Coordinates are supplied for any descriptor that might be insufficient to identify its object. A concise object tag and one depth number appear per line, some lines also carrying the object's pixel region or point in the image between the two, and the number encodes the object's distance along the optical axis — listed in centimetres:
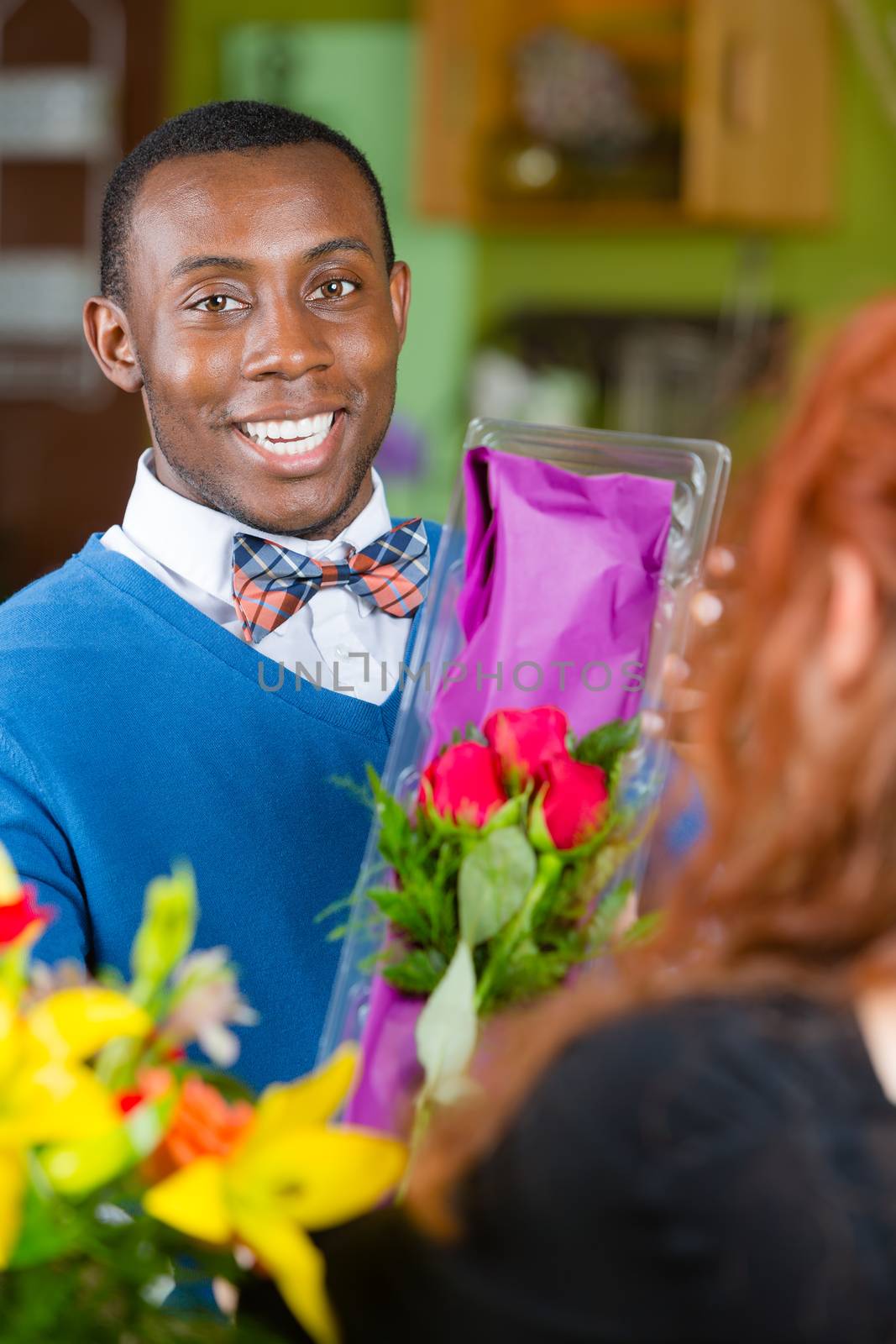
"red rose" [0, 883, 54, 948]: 154
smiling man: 188
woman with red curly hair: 147
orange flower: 151
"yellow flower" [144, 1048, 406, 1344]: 147
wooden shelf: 393
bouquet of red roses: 166
